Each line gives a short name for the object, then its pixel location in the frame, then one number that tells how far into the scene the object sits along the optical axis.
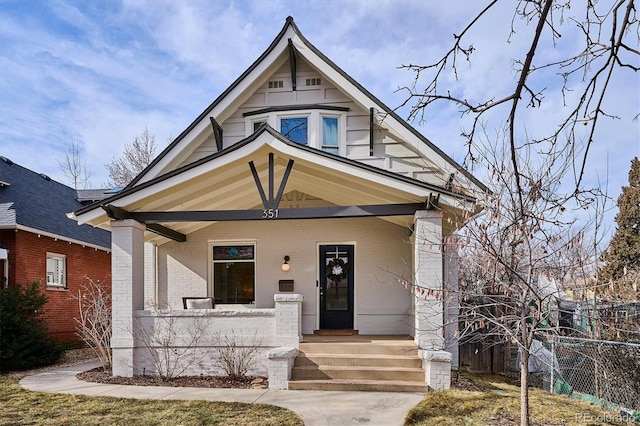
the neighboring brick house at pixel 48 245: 11.35
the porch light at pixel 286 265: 10.45
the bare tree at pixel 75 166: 29.33
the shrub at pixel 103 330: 8.52
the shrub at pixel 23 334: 9.00
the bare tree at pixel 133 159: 26.50
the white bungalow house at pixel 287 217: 7.65
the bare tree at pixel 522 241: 4.76
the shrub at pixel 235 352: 7.84
